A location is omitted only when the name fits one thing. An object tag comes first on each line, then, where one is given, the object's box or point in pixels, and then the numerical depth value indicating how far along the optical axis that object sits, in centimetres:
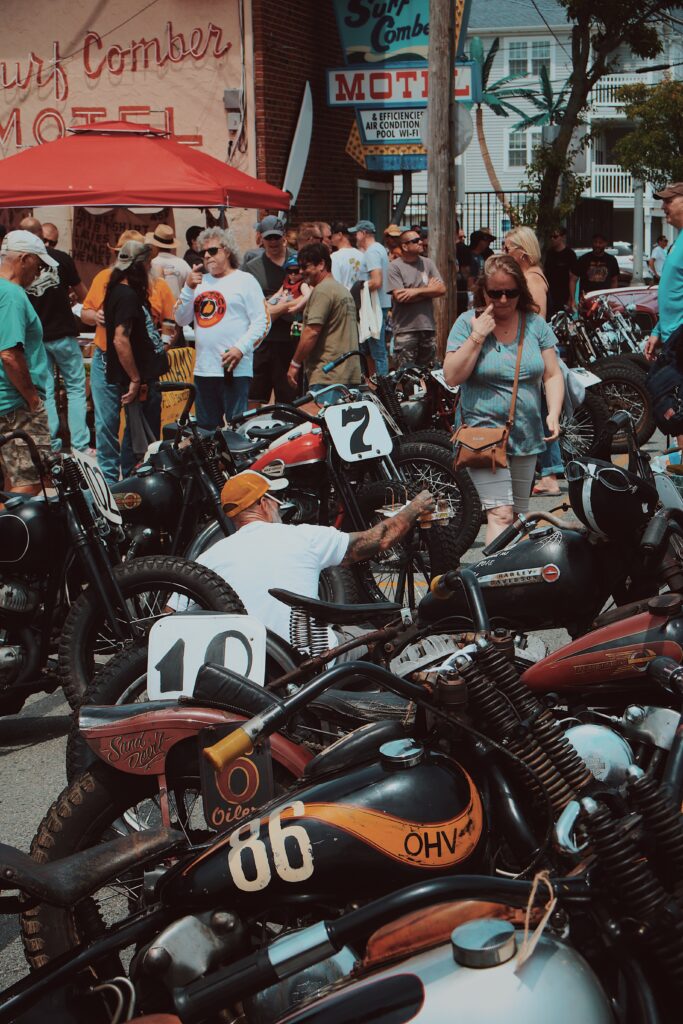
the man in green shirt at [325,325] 982
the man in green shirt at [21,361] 727
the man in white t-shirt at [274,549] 465
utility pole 1245
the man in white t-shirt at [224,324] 982
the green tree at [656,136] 3488
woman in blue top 612
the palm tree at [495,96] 4674
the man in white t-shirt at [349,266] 1362
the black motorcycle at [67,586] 522
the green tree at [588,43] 2455
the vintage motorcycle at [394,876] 228
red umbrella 1255
